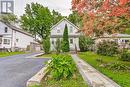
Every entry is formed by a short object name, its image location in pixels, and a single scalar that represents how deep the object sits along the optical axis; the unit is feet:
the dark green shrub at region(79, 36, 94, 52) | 57.55
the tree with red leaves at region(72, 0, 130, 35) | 16.46
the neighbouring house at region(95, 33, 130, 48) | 60.67
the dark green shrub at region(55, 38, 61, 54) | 55.30
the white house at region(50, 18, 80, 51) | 65.06
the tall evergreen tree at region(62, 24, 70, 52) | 55.05
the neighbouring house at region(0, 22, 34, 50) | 70.17
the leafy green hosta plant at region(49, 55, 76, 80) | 13.95
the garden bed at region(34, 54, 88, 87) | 12.90
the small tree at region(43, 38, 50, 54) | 53.52
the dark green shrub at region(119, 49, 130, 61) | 33.15
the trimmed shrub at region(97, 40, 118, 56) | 43.60
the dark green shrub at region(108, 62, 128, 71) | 19.13
